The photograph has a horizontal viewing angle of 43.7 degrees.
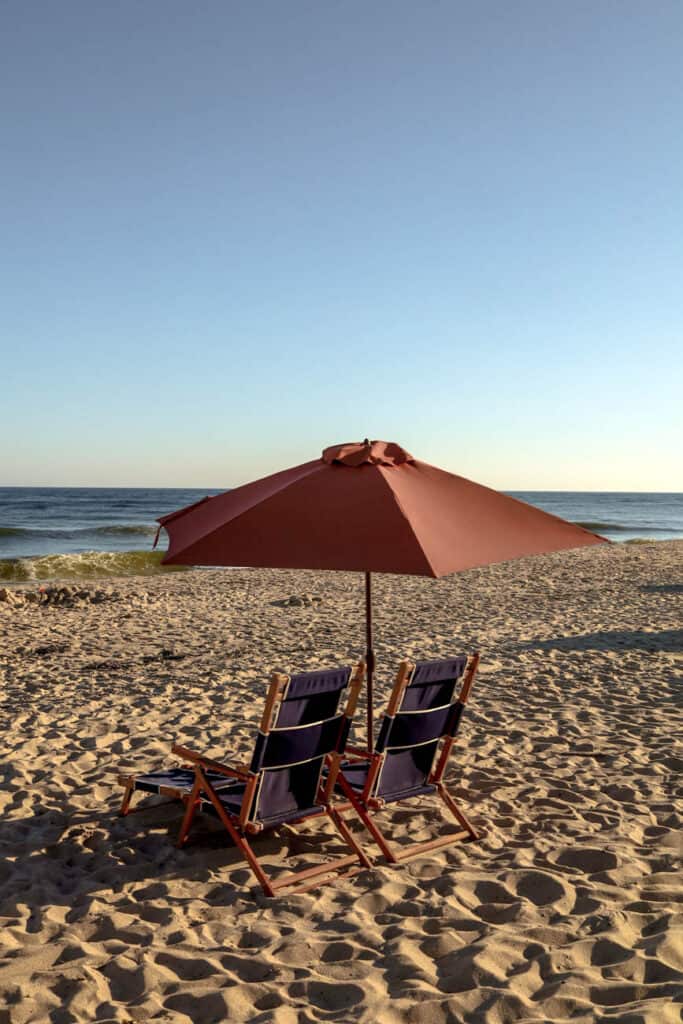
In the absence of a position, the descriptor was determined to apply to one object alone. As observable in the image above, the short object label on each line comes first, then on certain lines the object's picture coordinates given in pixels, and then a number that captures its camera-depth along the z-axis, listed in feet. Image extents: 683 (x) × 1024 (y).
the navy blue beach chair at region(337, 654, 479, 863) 13.38
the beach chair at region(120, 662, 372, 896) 12.30
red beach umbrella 11.80
